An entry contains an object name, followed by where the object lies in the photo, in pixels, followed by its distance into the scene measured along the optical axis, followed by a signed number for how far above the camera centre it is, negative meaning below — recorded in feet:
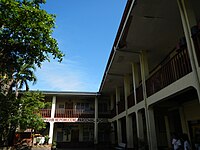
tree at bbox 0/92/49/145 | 31.94 +2.74
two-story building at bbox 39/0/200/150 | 16.56 +7.36
